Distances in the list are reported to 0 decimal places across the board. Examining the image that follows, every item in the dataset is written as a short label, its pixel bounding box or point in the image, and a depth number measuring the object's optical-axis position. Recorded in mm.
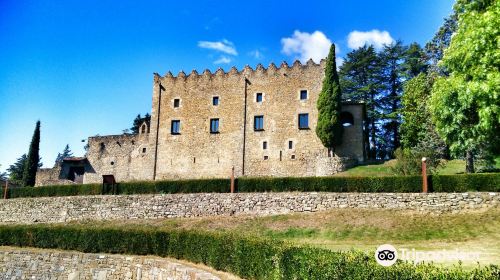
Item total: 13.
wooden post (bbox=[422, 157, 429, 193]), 21038
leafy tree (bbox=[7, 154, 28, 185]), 70000
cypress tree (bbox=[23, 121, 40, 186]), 45406
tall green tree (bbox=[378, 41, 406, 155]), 45312
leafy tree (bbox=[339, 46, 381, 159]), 46281
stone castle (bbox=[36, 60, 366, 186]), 35812
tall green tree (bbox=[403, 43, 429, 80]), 44625
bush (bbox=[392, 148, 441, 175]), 25750
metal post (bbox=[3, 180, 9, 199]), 33500
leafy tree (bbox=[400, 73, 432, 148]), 34312
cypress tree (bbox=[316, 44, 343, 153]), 33938
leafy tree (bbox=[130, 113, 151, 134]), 60475
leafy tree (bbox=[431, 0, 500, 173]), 14617
